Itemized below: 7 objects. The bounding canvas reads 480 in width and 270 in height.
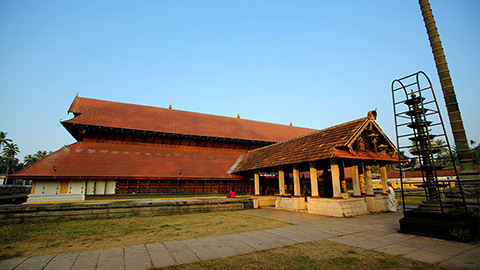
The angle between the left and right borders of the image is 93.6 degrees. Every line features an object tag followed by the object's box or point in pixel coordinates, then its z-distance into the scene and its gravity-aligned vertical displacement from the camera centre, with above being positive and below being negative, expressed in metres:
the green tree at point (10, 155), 73.75 +10.49
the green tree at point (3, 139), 74.75 +15.86
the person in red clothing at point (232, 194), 18.19 -0.86
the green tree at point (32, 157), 86.13 +11.33
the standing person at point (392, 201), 14.05 -1.27
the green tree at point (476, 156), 67.71 +6.75
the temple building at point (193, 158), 13.26 +1.93
